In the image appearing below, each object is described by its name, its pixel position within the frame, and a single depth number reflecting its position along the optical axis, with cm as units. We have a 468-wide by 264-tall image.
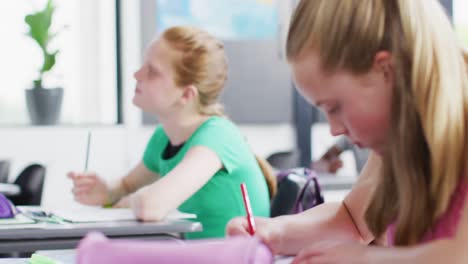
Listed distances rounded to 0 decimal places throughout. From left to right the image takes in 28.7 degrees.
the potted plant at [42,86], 507
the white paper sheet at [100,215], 257
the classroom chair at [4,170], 433
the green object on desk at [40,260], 173
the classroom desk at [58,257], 180
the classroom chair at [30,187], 367
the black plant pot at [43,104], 512
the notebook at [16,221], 252
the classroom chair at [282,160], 466
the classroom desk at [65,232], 238
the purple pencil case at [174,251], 89
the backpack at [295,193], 239
